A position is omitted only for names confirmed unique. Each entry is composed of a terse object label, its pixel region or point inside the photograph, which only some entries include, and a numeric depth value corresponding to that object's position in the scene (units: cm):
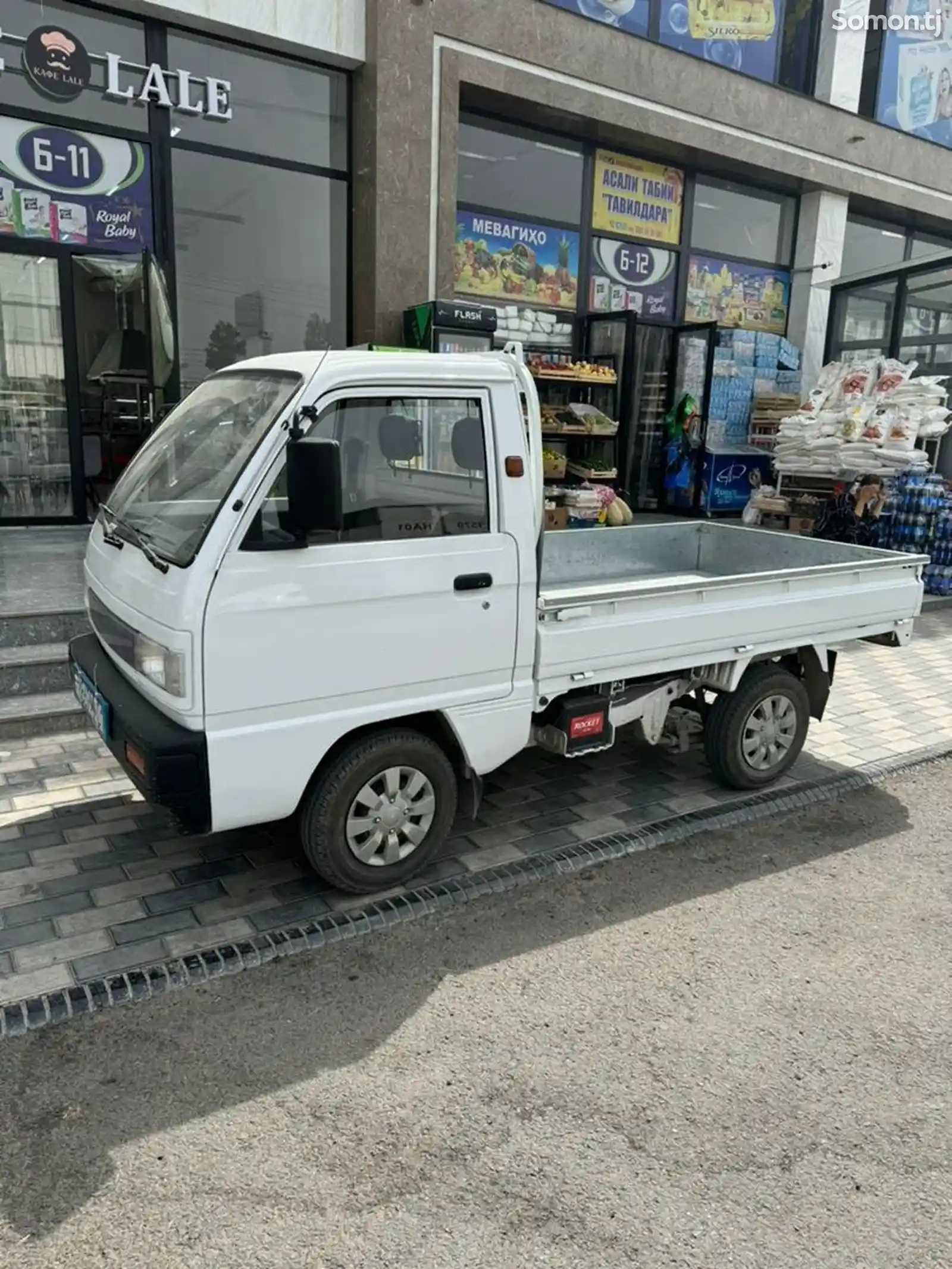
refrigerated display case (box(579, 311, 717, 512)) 1334
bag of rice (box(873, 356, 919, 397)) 1149
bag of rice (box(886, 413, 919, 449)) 1092
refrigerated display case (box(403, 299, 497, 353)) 972
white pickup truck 330
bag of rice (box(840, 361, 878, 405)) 1177
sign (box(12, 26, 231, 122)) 830
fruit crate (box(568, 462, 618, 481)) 1152
